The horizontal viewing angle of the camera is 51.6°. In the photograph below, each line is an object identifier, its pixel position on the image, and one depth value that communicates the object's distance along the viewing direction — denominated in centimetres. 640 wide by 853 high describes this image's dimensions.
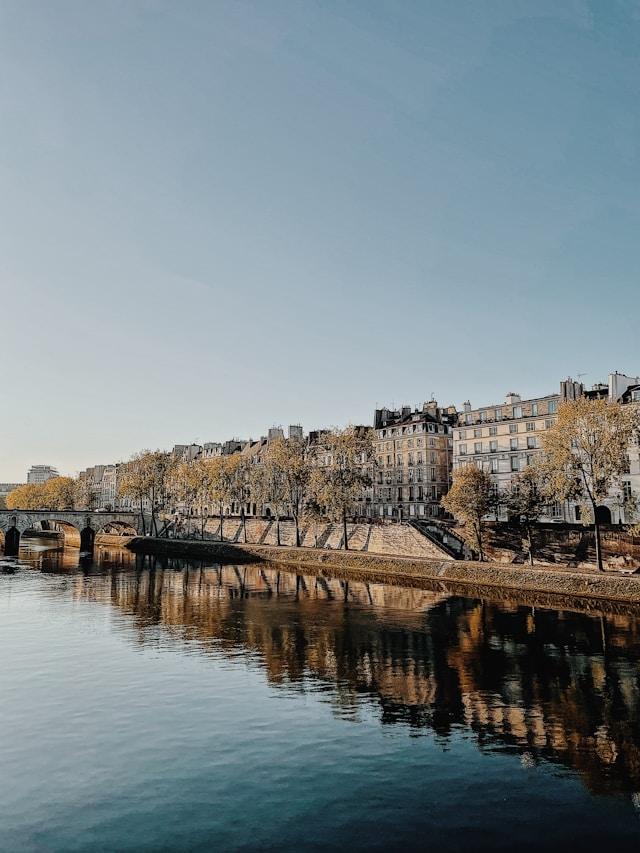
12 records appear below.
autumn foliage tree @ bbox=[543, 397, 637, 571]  6209
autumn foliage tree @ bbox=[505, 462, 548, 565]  7206
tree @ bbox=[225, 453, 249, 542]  12138
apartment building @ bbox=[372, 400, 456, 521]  12200
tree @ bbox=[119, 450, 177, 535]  13525
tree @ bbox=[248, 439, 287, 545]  10275
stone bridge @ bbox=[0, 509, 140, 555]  12444
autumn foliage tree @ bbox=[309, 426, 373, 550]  8969
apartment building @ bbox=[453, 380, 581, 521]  10231
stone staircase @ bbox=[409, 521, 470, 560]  8312
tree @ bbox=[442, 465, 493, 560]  7619
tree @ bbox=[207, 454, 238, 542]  11947
